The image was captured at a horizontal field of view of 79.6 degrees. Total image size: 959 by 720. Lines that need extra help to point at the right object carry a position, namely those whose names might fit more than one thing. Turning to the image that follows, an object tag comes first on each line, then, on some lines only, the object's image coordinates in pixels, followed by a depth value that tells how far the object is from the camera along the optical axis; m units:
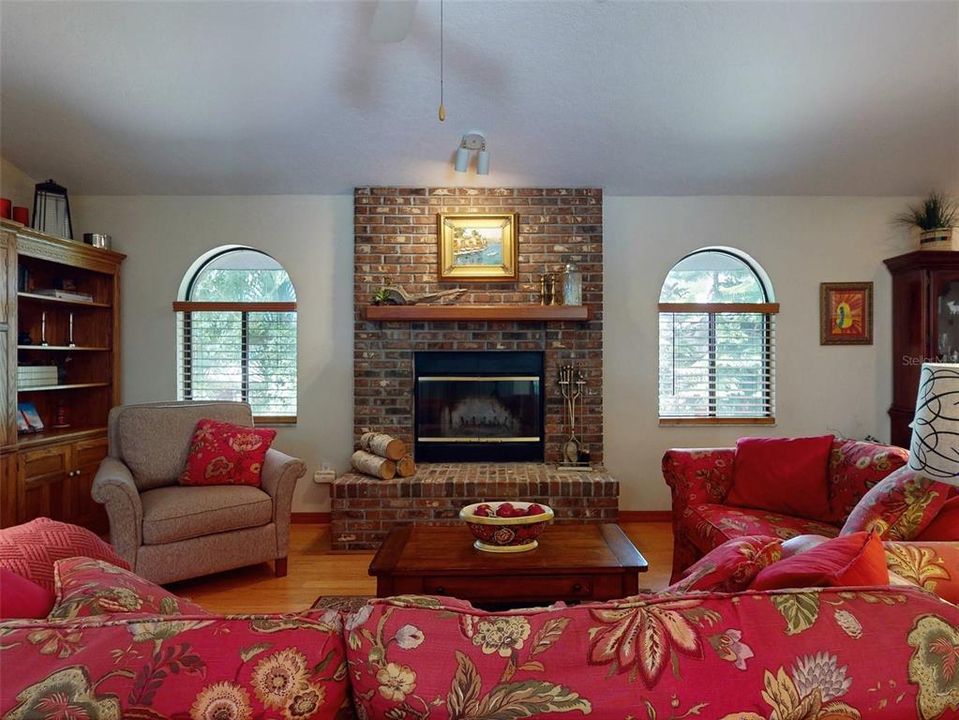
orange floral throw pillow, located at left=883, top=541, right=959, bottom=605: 1.38
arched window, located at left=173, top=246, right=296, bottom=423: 4.54
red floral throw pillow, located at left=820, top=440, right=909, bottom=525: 2.46
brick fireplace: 4.31
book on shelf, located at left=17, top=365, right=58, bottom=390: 3.60
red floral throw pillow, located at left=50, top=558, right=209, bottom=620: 0.94
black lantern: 3.91
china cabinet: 4.11
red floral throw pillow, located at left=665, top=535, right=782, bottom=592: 1.13
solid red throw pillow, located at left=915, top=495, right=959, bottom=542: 1.91
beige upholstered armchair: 2.92
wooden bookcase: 3.31
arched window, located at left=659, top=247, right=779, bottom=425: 4.57
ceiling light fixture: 3.25
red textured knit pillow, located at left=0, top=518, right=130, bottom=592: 1.11
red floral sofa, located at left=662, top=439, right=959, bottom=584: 2.48
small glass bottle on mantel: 4.14
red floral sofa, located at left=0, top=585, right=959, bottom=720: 0.71
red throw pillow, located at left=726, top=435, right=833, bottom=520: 2.71
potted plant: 4.20
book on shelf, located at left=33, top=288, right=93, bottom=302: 3.77
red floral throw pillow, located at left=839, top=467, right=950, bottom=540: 1.95
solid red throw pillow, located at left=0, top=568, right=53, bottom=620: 0.93
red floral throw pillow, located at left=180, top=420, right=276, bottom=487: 3.37
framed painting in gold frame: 4.31
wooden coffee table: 2.16
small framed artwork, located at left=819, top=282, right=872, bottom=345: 4.43
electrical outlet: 4.32
